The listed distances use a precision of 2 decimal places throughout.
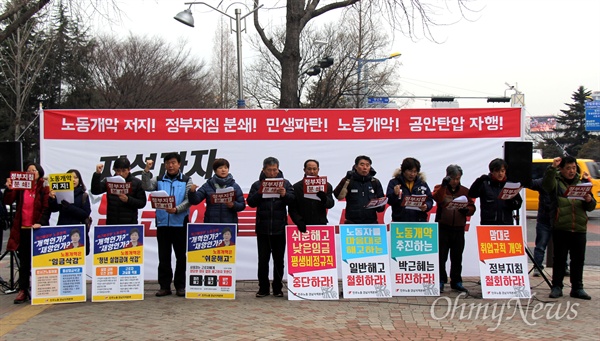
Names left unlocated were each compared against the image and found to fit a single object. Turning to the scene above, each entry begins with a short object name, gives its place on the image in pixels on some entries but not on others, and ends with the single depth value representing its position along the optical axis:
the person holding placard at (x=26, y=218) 7.70
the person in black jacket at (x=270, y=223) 7.74
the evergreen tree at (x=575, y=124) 56.69
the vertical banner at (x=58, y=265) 7.47
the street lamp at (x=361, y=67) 28.03
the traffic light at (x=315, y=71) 21.27
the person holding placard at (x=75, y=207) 7.72
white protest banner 8.92
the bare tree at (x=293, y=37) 12.02
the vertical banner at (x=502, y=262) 7.62
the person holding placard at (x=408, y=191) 7.91
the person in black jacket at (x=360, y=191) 7.83
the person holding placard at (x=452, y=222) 8.06
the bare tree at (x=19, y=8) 8.59
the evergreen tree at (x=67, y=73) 35.59
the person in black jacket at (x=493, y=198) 8.05
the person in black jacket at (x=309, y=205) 7.77
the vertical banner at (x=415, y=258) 7.80
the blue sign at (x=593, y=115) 41.84
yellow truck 19.53
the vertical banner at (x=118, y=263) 7.55
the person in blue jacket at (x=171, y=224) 7.89
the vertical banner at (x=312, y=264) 7.63
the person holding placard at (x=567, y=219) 7.74
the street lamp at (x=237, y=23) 17.38
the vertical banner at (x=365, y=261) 7.65
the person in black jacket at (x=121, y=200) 7.79
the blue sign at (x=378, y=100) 28.10
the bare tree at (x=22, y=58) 29.13
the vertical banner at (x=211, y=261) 7.66
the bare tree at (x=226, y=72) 43.53
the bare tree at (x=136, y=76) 34.03
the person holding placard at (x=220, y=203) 7.73
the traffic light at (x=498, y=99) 30.02
